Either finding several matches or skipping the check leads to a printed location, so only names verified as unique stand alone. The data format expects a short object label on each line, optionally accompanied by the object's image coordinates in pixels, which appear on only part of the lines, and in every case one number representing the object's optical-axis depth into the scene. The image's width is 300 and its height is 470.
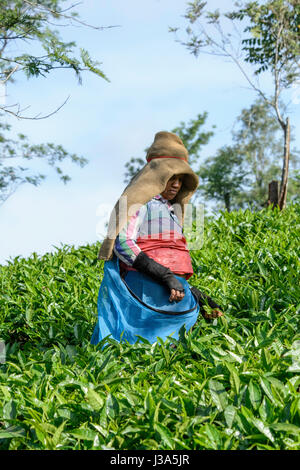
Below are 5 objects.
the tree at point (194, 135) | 26.12
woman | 3.97
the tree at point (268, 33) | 14.54
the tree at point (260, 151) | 30.53
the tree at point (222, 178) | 27.08
